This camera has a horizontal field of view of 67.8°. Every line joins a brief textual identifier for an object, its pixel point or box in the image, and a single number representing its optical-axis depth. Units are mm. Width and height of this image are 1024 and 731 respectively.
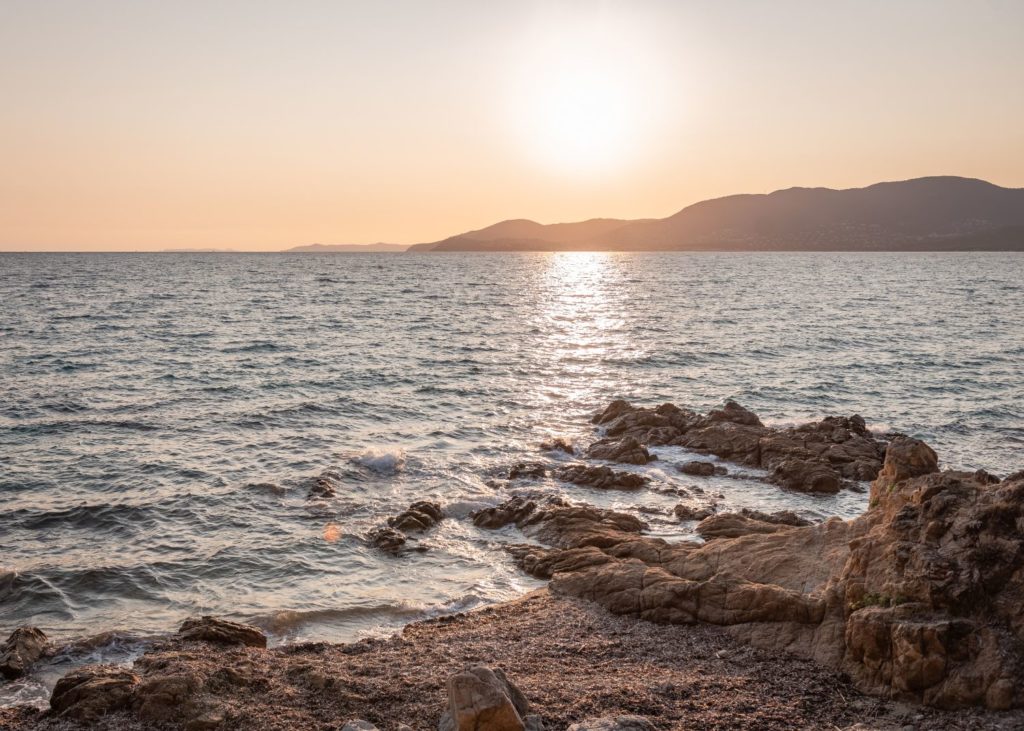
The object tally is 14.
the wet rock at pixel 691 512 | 22516
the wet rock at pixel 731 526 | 19781
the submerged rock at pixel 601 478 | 25616
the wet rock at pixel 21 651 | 13203
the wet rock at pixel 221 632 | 14273
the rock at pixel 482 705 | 9695
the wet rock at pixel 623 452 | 28484
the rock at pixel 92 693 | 11133
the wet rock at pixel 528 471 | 26562
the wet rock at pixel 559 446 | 29828
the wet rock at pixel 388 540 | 20125
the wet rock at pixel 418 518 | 21469
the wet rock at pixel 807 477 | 25266
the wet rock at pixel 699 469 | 27000
